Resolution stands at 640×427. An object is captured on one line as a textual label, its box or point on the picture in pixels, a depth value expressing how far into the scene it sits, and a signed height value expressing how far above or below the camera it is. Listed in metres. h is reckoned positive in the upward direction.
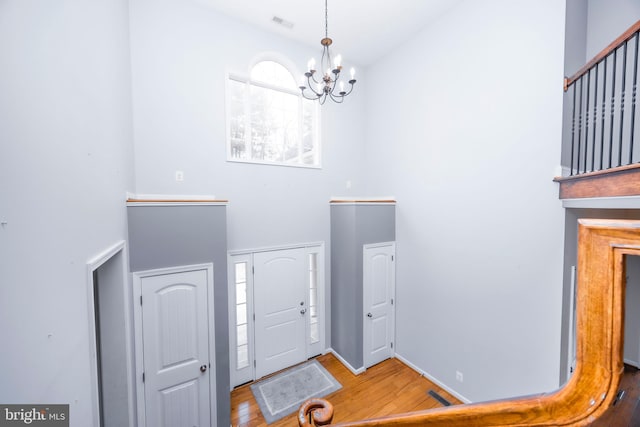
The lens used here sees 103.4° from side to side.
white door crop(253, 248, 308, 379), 3.93 -1.71
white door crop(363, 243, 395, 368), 4.16 -1.67
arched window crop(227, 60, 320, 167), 3.86 +1.37
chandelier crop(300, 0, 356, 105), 2.50 +1.91
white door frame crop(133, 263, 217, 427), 2.55 -1.18
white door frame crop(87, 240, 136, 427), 1.45 -0.84
